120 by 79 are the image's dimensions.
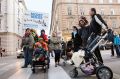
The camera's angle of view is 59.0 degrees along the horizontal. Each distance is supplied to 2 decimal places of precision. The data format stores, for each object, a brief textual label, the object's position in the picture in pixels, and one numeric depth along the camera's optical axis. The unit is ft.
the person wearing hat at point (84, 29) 10.72
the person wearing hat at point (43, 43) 13.73
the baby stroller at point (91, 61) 8.75
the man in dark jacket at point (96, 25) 9.52
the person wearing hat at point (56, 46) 16.04
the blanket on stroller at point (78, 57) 9.68
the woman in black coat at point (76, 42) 12.64
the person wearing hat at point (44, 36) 14.85
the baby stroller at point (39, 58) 12.99
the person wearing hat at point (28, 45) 15.48
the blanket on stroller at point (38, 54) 12.99
